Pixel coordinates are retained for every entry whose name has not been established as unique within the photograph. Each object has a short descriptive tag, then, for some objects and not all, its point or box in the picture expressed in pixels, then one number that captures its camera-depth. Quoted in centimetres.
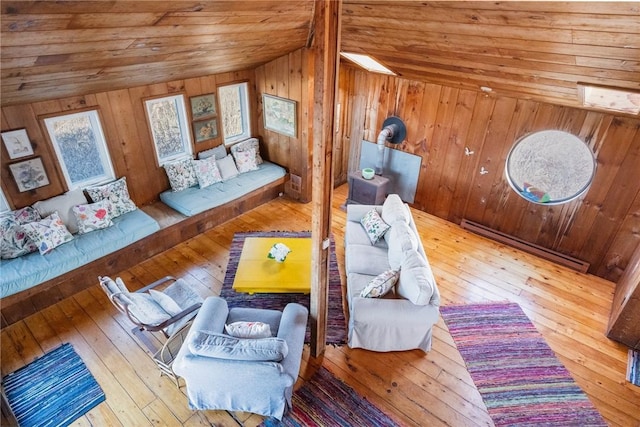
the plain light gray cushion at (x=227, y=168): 518
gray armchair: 242
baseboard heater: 438
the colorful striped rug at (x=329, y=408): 273
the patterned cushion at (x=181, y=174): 472
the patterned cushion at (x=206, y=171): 491
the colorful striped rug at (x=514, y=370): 283
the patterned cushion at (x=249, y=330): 262
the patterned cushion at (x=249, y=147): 538
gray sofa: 304
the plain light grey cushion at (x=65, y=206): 372
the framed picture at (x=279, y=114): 513
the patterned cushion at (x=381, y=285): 313
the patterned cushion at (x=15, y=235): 343
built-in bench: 345
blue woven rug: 273
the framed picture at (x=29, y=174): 353
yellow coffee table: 354
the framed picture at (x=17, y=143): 339
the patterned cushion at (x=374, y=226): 404
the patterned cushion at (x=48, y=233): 351
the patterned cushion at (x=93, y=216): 386
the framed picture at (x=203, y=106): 480
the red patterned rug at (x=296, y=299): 349
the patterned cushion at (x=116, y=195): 408
